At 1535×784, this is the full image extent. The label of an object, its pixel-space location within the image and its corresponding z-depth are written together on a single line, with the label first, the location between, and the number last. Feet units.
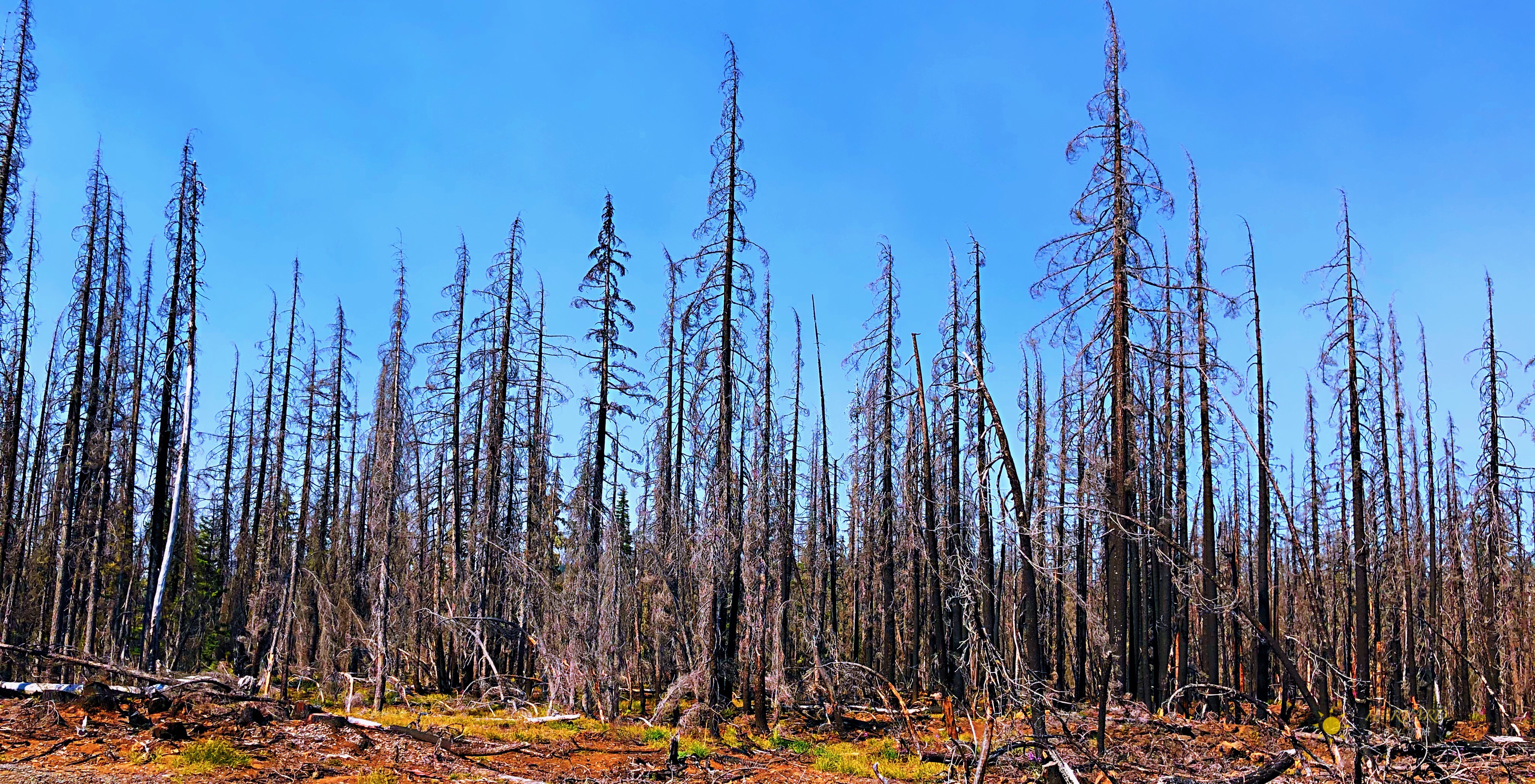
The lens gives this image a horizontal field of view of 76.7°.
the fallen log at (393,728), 45.32
